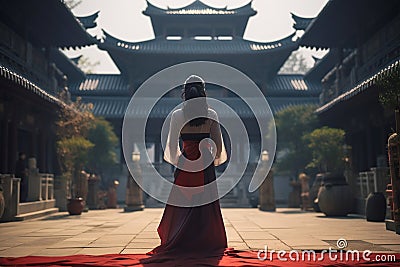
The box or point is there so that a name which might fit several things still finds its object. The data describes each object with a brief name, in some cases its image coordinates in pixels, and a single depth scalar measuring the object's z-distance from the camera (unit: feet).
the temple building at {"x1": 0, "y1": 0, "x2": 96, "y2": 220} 34.68
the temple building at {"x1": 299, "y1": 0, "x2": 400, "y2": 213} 37.27
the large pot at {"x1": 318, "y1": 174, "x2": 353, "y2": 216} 32.35
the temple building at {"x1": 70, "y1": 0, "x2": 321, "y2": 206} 71.82
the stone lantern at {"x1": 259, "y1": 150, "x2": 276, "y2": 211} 45.42
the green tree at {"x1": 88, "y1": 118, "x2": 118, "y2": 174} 54.24
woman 13.02
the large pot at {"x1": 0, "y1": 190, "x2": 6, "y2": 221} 26.11
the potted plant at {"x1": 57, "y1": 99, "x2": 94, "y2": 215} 40.75
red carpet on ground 10.96
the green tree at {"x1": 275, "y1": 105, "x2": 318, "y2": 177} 52.16
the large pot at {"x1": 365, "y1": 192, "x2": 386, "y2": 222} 27.09
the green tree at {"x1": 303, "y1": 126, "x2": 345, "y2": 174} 38.45
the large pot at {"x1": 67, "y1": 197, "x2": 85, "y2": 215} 37.09
